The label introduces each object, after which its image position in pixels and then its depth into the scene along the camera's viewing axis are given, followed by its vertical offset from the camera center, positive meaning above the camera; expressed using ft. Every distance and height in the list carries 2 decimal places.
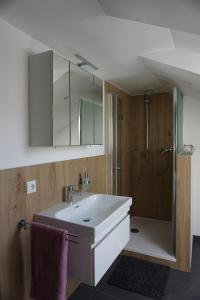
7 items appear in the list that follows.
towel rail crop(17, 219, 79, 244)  5.02 -1.92
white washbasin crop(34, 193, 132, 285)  4.88 -2.16
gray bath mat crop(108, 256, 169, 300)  6.97 -4.67
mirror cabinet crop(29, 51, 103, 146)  5.33 +1.16
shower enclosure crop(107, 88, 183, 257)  11.51 -0.57
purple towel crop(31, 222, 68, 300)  4.61 -2.62
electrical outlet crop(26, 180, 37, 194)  5.35 -1.05
